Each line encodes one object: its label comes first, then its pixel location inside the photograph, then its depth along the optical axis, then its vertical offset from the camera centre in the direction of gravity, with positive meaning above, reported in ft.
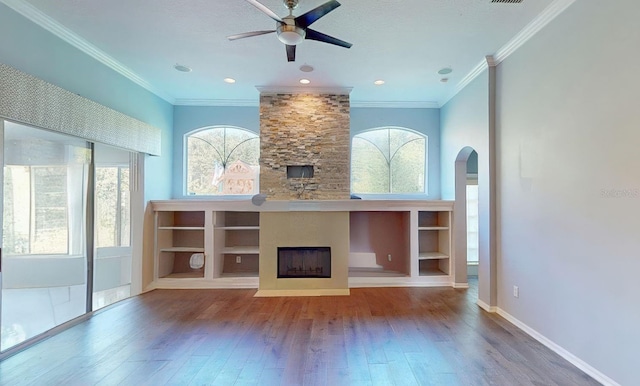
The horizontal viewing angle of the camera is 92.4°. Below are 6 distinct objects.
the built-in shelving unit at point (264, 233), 16.19 -2.46
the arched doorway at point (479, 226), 12.87 -1.31
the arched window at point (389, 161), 19.51 +2.44
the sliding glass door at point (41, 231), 9.37 -1.09
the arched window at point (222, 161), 19.11 +2.41
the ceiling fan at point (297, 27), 8.23 +5.03
